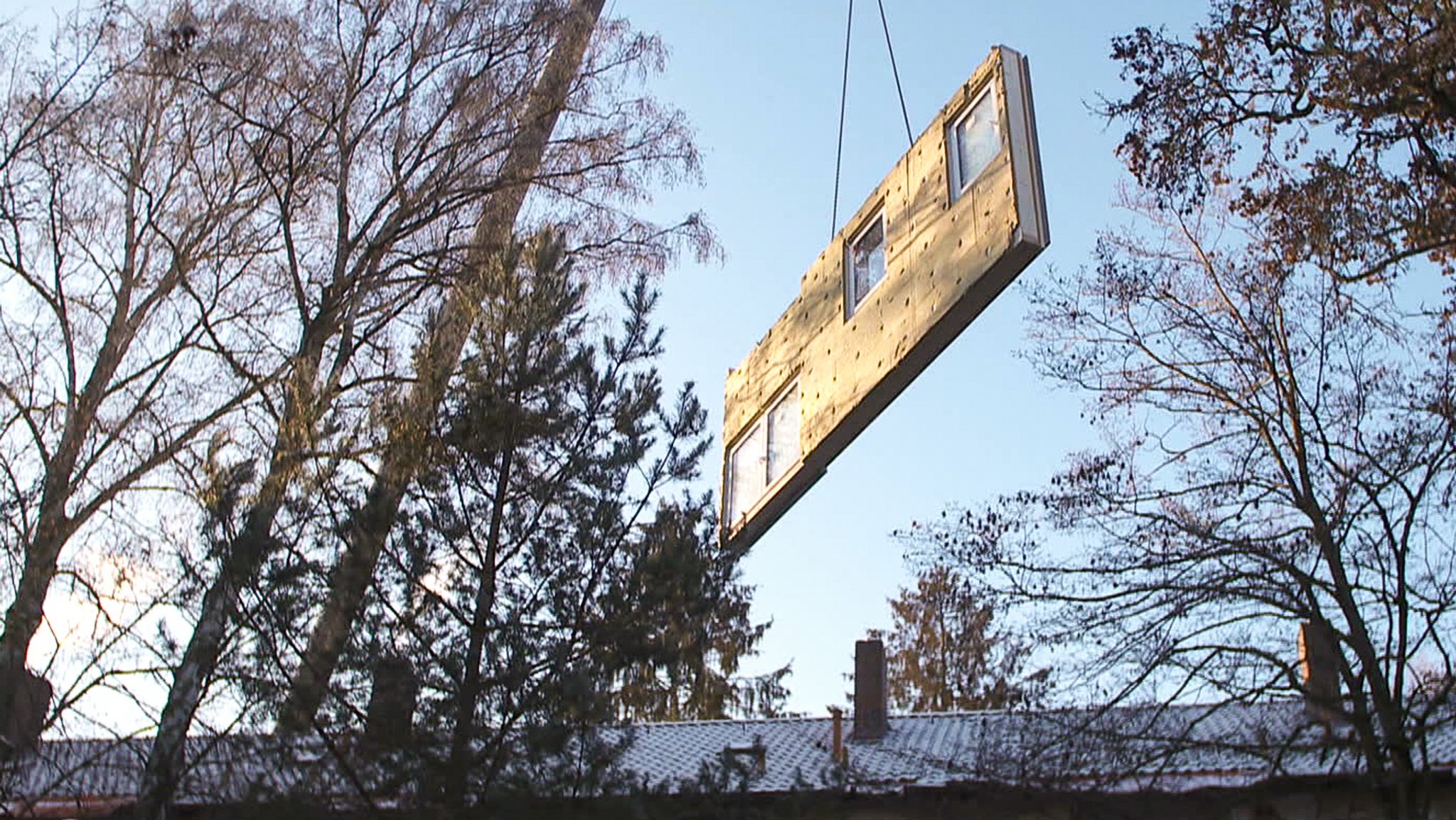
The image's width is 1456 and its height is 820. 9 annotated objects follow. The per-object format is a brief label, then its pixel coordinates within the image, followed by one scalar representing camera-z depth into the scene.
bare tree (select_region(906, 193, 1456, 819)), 10.16
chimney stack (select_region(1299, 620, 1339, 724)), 10.25
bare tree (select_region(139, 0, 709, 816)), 12.36
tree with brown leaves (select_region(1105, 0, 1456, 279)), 10.59
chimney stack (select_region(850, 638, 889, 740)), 16.67
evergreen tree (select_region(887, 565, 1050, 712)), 11.33
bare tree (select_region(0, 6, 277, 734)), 11.42
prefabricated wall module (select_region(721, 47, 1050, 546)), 6.76
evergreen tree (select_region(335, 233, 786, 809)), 8.05
